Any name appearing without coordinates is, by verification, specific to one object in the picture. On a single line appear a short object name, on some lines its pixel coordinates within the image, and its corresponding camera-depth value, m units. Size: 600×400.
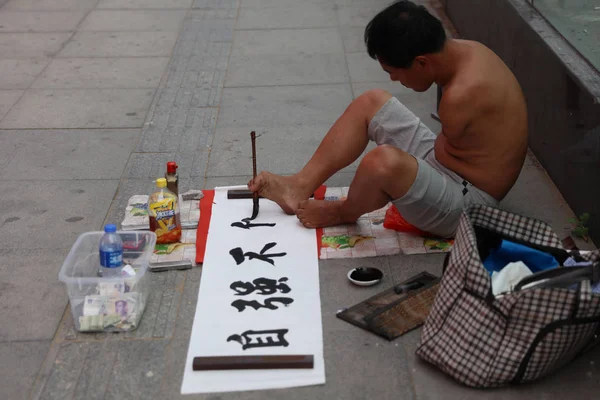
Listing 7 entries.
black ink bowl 3.31
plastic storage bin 3.04
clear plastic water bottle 3.10
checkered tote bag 2.54
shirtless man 3.23
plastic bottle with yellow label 3.57
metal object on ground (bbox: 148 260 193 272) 3.45
